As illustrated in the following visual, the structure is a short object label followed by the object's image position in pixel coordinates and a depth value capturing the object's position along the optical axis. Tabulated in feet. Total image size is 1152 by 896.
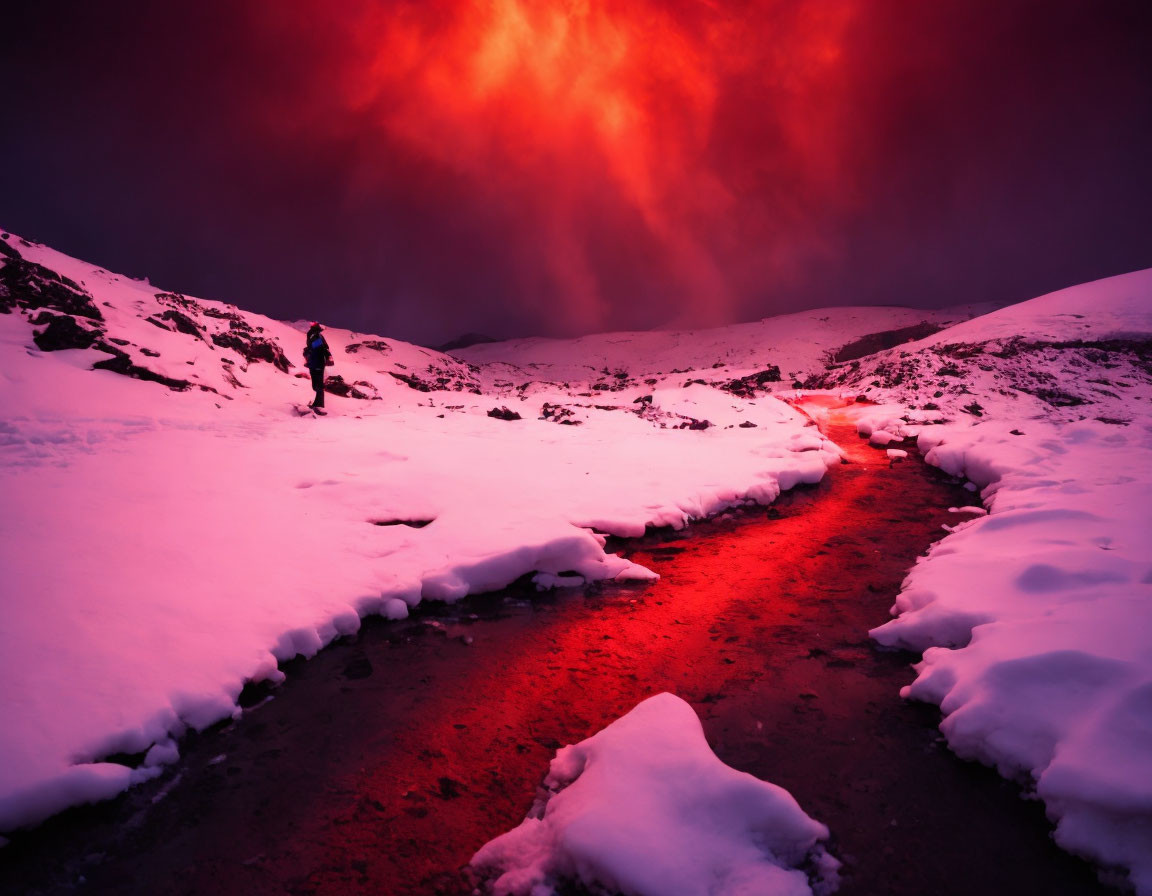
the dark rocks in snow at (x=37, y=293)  36.32
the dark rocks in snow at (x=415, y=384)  65.16
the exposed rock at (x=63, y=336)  32.65
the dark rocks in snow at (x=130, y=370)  32.71
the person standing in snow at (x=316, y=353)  38.27
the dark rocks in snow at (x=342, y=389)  48.57
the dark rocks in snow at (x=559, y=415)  42.14
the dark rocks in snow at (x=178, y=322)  46.50
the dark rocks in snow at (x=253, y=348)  49.52
